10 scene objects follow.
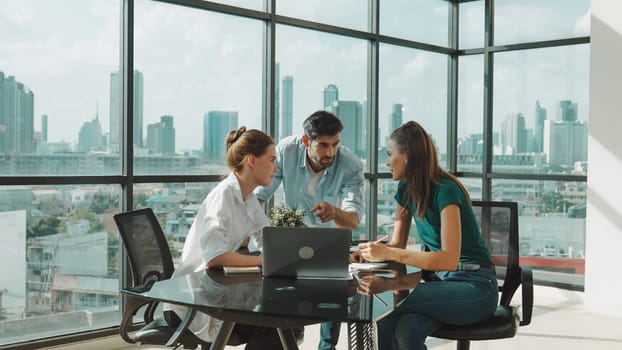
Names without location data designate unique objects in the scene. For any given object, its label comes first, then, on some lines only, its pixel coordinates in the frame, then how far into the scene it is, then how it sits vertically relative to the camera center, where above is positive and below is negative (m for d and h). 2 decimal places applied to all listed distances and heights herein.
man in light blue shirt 4.04 -0.10
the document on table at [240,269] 2.75 -0.41
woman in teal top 2.83 -0.35
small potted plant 2.83 -0.22
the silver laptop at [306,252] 2.50 -0.31
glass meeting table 2.14 -0.43
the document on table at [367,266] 2.84 -0.41
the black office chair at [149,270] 2.73 -0.47
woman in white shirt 2.80 -0.25
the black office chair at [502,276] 2.97 -0.53
